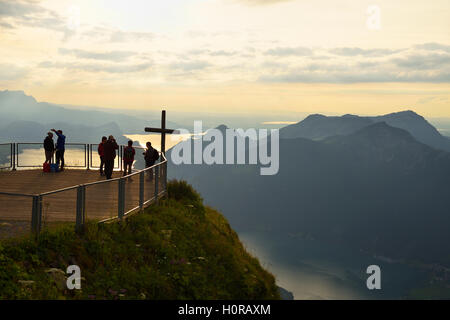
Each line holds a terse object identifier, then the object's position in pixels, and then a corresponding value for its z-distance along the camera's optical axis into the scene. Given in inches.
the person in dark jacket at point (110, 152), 832.9
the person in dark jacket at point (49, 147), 959.6
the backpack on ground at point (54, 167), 1000.2
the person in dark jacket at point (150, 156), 828.0
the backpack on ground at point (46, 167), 988.6
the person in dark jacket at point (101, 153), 916.8
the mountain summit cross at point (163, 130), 1021.8
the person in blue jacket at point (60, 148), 934.4
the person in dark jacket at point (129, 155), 871.7
